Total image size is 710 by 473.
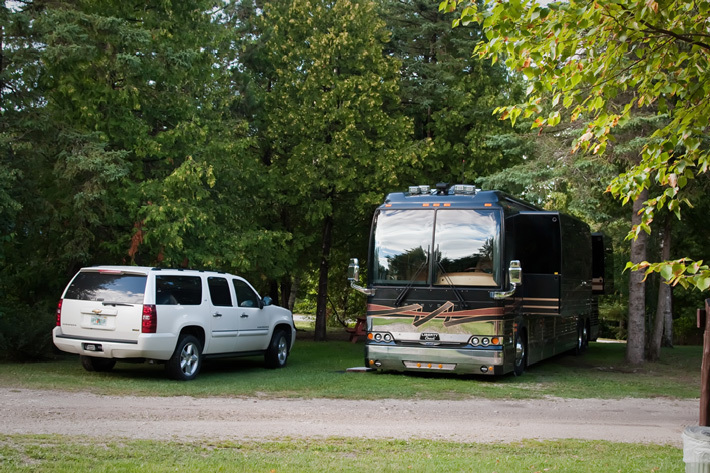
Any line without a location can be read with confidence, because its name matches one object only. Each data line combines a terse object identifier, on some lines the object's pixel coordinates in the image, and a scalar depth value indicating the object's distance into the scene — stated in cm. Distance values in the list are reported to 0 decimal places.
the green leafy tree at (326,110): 2288
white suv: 1248
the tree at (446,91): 2367
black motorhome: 1392
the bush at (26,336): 1524
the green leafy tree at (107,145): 1515
